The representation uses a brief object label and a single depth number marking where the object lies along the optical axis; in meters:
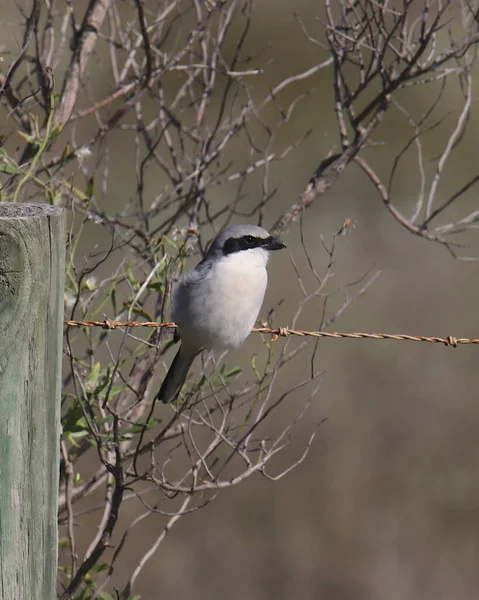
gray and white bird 7.21
